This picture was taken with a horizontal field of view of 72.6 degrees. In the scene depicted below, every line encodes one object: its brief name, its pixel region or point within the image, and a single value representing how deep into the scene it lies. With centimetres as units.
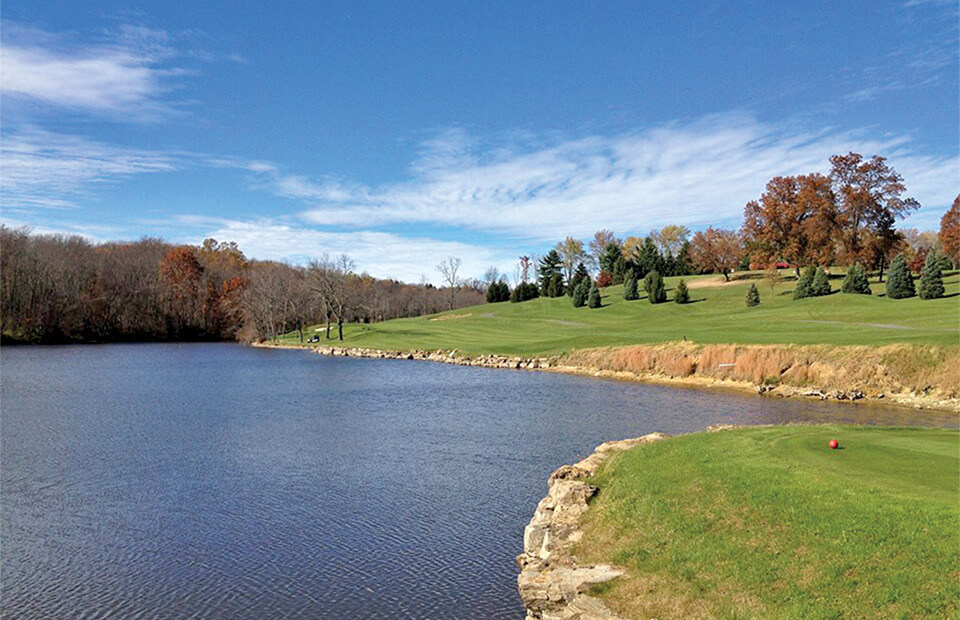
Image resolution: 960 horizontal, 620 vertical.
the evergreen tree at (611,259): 11049
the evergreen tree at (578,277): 10262
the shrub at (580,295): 8662
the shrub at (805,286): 6543
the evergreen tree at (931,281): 5272
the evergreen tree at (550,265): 12194
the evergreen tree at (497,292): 11306
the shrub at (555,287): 10500
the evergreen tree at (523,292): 10594
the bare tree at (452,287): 14002
